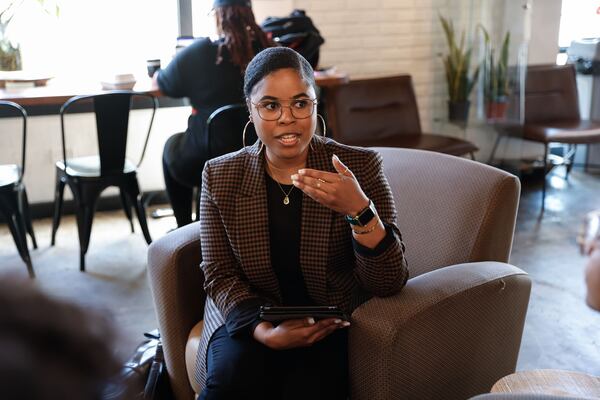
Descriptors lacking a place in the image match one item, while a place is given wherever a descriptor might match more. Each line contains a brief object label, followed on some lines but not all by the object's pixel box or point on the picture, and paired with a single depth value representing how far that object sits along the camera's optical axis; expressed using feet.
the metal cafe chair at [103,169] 10.89
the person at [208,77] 10.62
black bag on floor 6.70
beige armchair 5.61
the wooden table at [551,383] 5.34
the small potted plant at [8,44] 12.68
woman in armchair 5.82
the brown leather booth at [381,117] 13.84
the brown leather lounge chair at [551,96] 15.99
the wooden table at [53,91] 10.93
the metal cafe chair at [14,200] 10.79
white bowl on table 11.87
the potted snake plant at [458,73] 14.98
